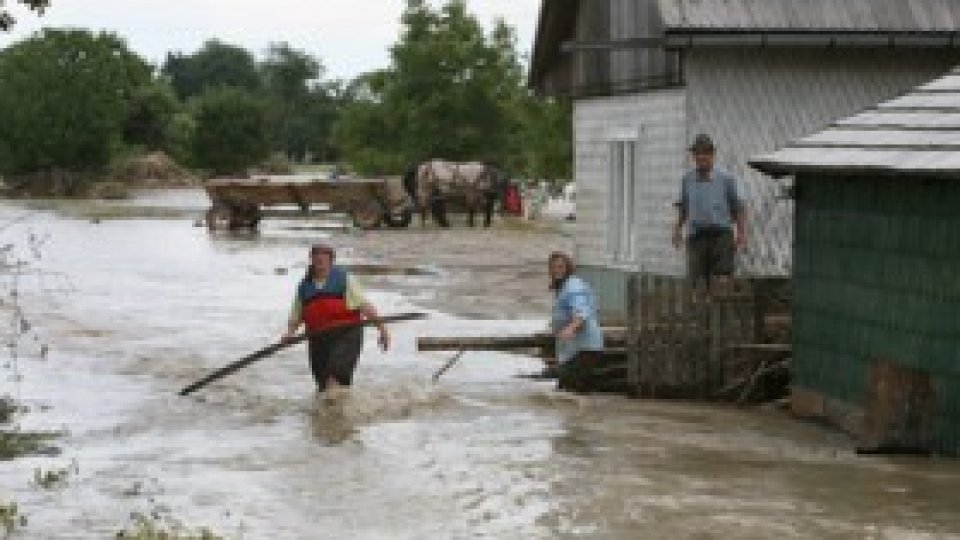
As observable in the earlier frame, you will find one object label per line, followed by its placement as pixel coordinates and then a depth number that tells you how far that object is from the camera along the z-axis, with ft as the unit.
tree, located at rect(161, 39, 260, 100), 518.37
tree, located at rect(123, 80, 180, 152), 335.47
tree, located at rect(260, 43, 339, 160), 426.10
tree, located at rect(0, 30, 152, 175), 283.18
